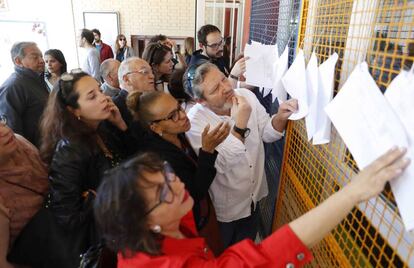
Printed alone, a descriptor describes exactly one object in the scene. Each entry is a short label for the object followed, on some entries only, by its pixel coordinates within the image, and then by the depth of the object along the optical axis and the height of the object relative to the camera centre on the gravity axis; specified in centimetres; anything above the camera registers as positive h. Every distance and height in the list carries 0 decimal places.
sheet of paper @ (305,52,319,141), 94 -17
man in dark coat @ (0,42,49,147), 224 -47
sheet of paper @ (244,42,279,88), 157 -14
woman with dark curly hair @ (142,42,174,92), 260 -23
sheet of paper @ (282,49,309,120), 103 -17
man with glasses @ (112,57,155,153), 197 -31
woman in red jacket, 65 -46
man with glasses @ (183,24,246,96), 271 -10
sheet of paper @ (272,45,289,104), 132 -18
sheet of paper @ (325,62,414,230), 58 -17
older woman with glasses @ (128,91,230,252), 137 -49
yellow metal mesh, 65 -34
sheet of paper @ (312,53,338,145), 85 -17
